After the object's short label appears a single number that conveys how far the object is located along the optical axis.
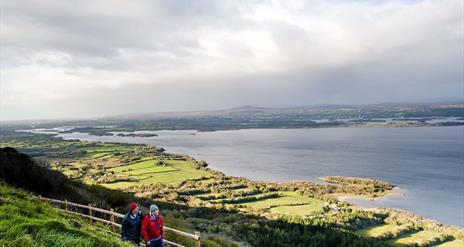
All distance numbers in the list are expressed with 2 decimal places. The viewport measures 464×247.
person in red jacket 8.95
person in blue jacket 9.69
